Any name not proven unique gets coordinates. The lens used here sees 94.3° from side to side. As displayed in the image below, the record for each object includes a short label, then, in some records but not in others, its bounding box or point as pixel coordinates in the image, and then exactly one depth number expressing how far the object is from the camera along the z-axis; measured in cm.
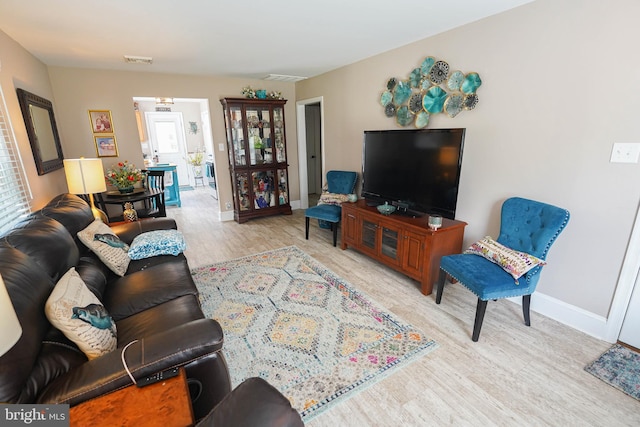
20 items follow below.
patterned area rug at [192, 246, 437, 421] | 182
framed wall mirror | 262
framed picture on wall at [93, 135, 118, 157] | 423
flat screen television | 262
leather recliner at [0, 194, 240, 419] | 106
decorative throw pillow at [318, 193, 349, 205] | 407
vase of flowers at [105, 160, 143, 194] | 389
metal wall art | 271
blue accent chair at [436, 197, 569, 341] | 205
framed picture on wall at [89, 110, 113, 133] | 412
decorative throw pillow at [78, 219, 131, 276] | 214
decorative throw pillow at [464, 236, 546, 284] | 208
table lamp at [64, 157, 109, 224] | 269
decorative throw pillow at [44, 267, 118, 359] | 123
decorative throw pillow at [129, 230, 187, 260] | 242
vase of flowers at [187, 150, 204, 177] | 829
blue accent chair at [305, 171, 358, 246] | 386
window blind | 211
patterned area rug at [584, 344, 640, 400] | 173
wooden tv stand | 268
